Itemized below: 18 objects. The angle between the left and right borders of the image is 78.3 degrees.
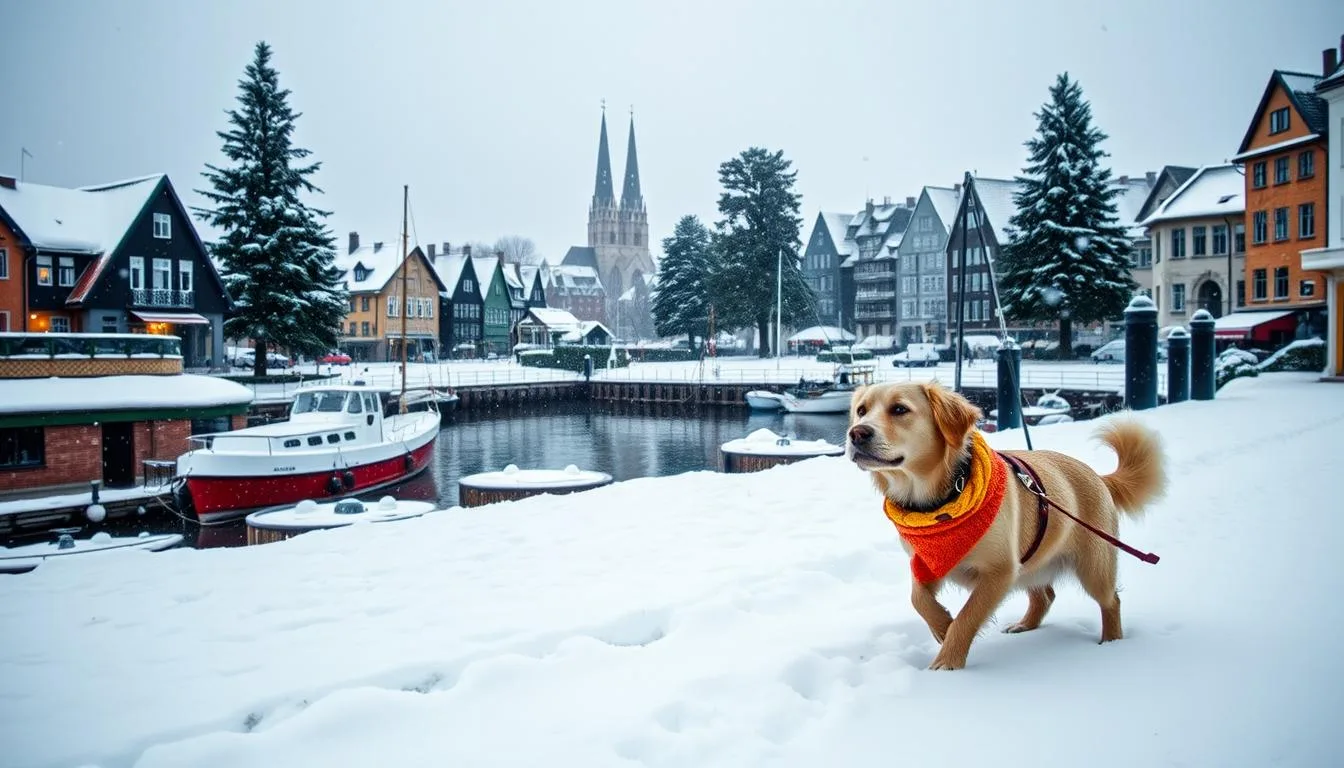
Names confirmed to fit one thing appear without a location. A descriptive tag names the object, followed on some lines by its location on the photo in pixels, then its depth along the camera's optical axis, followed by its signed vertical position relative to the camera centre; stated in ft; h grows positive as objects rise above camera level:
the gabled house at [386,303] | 230.68 +16.60
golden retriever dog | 10.73 -2.09
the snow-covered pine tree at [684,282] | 232.12 +21.62
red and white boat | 61.05 -7.72
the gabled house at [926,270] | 247.70 +26.61
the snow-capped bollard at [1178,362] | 52.01 -0.52
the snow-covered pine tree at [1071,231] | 149.28 +22.57
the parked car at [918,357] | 175.52 -0.14
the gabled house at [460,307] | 254.47 +16.92
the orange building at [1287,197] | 107.45 +21.04
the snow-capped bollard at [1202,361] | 52.01 -0.46
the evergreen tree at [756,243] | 212.43 +29.81
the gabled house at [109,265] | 117.91 +15.16
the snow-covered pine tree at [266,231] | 133.59 +21.58
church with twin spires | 545.85 +83.07
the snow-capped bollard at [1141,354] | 47.96 +0.01
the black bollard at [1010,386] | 44.88 -1.71
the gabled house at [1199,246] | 154.92 +20.98
